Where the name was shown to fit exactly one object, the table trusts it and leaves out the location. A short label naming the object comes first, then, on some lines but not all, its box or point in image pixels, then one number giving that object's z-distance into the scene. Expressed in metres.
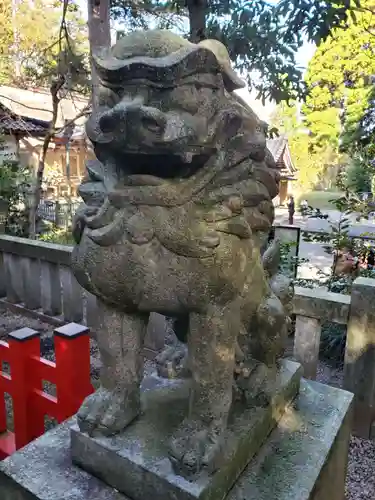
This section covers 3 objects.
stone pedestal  1.15
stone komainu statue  0.90
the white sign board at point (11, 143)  10.29
